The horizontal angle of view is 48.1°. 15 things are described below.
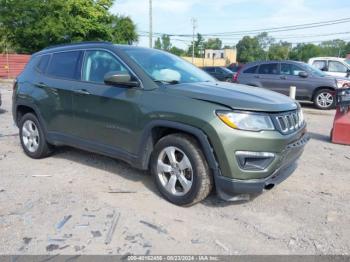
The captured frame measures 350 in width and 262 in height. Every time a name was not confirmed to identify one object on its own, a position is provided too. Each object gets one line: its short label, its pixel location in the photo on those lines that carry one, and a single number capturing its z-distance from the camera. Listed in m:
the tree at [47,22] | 33.88
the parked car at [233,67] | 31.45
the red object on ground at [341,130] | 7.61
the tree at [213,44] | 126.51
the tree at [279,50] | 99.56
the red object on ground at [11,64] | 31.53
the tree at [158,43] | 101.50
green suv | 3.89
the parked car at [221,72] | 22.84
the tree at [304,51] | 110.56
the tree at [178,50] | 108.15
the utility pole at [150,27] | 36.75
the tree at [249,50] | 113.69
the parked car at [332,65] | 16.91
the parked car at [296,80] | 13.70
